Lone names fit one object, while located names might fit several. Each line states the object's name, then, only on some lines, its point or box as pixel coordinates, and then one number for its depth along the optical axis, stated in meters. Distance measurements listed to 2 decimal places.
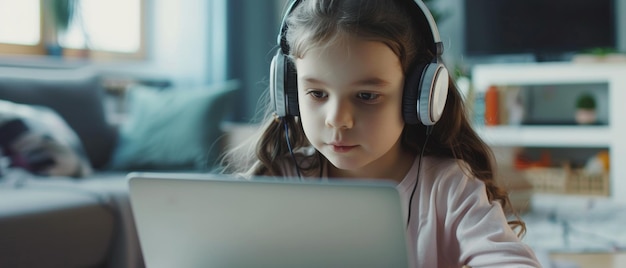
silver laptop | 0.60
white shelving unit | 3.65
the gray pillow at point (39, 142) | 2.04
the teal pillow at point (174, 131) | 2.56
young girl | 0.78
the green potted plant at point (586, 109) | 3.86
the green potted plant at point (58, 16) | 3.11
